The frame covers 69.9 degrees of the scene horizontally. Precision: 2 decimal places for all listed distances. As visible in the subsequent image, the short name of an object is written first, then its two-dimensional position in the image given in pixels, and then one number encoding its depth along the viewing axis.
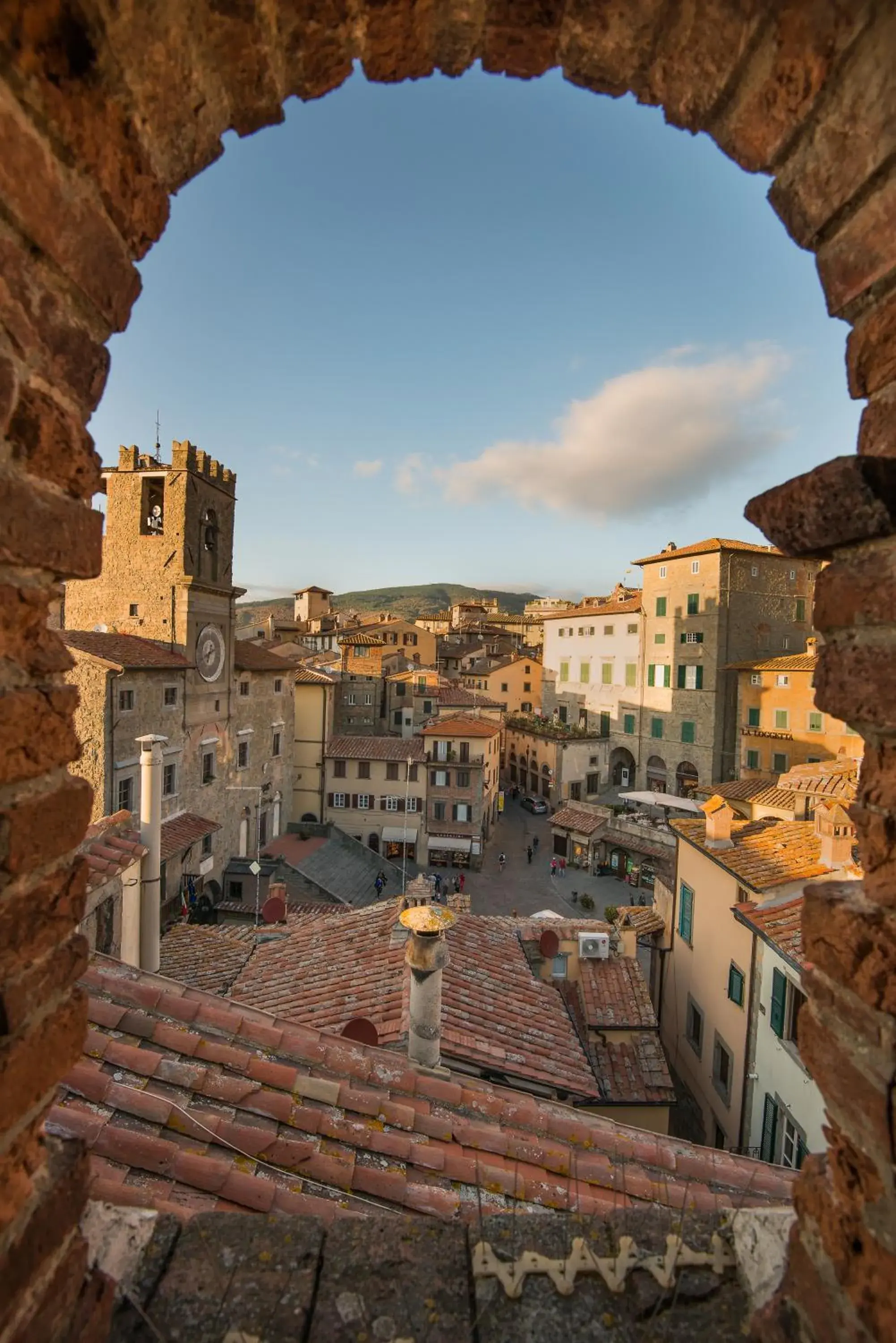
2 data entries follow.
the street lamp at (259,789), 24.91
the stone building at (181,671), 18.47
